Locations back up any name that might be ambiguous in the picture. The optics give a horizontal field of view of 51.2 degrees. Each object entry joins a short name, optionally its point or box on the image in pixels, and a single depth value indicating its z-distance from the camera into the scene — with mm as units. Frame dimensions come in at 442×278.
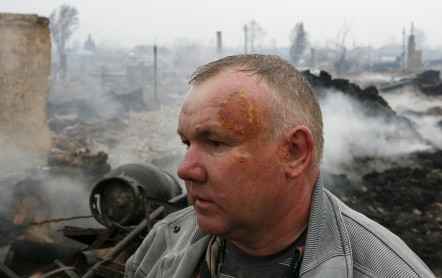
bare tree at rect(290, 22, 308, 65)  51688
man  1504
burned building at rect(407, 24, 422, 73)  42997
